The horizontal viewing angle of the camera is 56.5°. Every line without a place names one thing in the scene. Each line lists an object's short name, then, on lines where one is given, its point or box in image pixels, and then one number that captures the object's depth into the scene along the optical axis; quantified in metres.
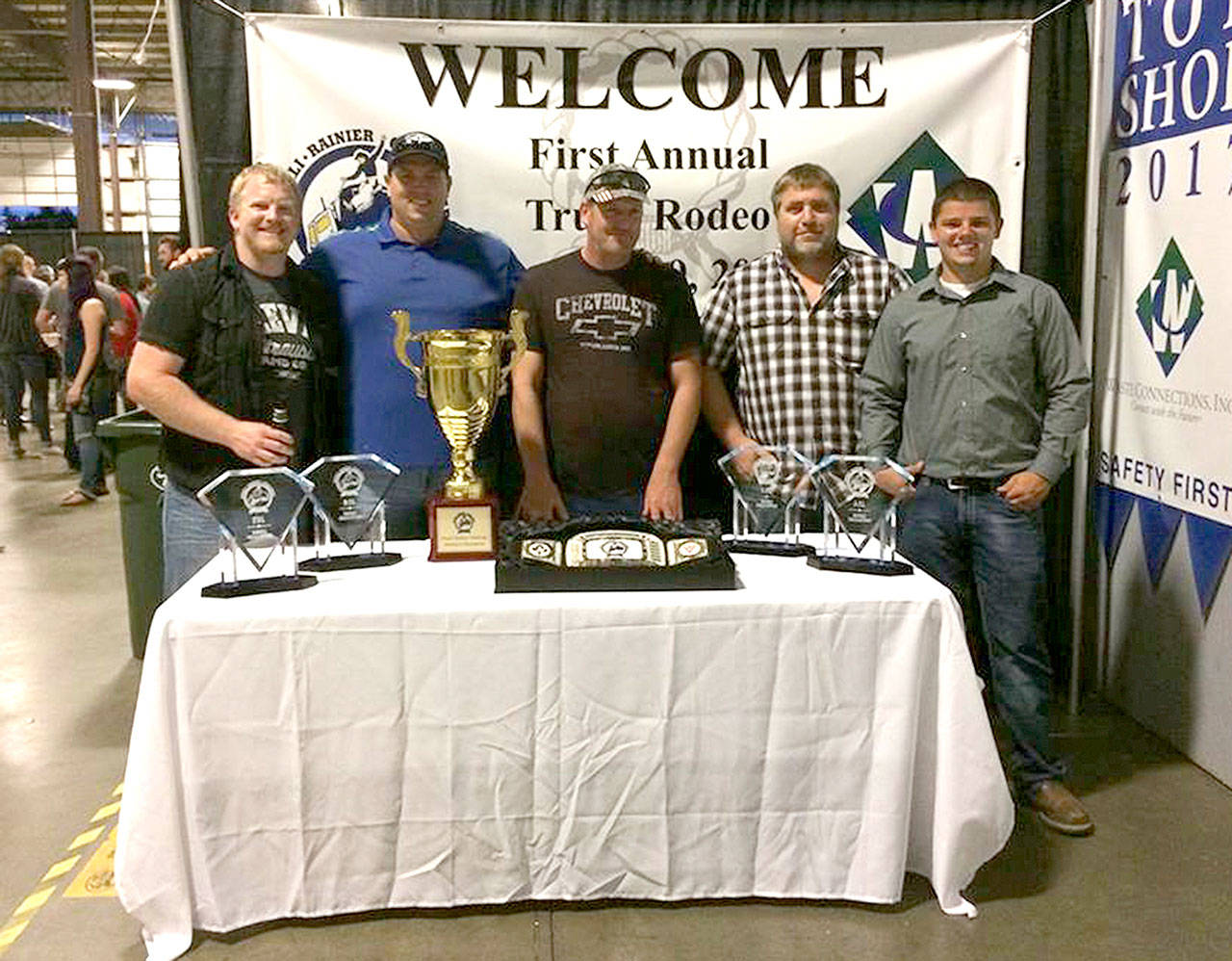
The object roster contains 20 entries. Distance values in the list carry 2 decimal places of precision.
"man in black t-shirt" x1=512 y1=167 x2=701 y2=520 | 2.56
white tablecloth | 1.87
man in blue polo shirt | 2.50
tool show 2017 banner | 2.62
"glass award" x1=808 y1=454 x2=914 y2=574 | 2.07
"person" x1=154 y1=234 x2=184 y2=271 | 7.05
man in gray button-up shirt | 2.46
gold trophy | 2.14
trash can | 3.56
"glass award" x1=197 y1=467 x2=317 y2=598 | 1.93
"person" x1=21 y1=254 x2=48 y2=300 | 7.97
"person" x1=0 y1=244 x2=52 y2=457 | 7.71
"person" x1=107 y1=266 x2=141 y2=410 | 7.14
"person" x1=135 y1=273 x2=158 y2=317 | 9.65
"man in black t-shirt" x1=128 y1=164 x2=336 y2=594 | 2.28
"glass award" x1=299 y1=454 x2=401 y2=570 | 2.09
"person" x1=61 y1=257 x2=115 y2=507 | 6.32
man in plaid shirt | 2.65
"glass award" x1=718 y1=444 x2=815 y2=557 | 2.24
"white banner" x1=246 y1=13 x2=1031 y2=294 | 2.94
